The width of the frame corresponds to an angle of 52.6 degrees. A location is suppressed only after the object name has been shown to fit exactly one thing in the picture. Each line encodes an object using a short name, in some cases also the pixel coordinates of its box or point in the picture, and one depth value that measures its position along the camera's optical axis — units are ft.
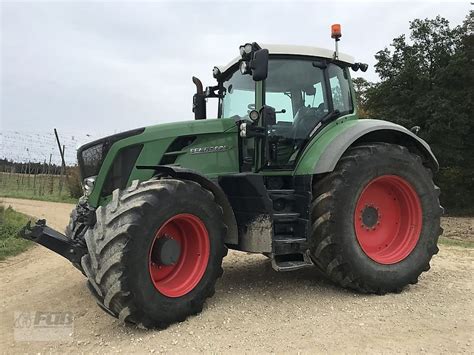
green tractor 13.49
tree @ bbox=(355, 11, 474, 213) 85.46
